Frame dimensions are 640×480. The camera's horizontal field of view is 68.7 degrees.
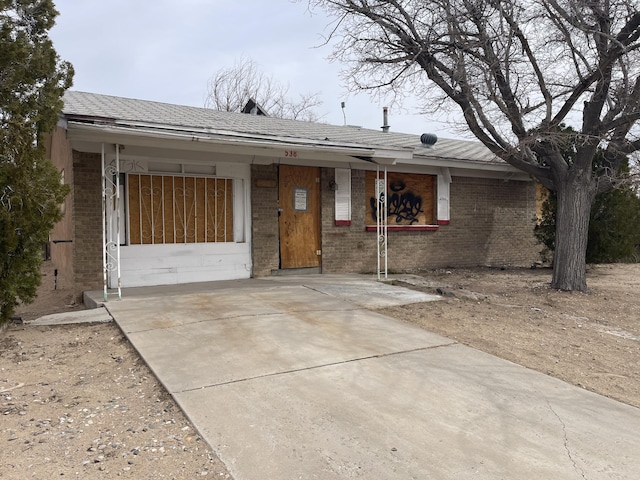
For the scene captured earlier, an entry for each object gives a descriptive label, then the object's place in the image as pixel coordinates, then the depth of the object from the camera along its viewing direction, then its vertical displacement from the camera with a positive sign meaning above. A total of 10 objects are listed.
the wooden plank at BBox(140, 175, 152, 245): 8.38 +0.28
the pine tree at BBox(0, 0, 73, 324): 5.11 +0.90
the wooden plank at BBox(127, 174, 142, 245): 8.28 +0.28
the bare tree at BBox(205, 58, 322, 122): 30.58 +7.97
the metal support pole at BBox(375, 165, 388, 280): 10.47 +0.00
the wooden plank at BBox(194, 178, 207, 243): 8.88 +0.29
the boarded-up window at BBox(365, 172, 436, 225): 11.00 +0.61
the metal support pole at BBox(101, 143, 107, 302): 6.71 -0.36
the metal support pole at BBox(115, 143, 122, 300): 6.71 +0.53
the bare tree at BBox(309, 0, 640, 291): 8.64 +2.64
